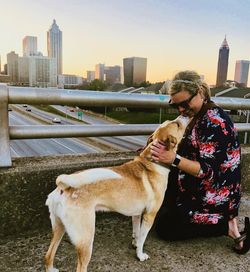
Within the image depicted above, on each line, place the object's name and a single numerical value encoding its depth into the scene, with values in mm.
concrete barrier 2643
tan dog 2080
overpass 2520
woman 2664
